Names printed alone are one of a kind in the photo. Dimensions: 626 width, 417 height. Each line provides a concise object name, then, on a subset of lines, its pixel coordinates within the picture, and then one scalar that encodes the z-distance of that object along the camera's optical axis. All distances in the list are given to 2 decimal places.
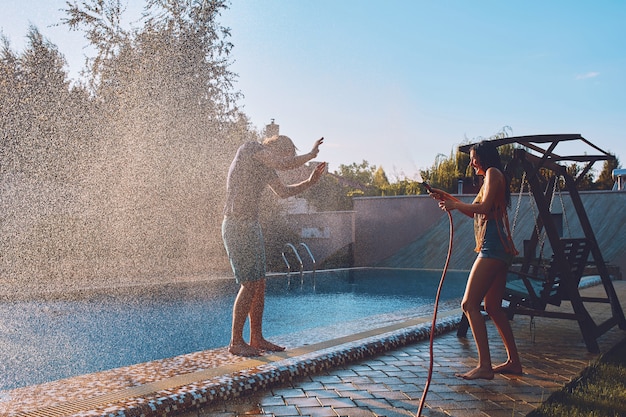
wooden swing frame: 4.98
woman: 3.96
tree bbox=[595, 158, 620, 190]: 33.19
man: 4.51
